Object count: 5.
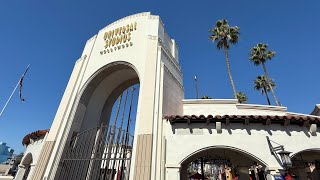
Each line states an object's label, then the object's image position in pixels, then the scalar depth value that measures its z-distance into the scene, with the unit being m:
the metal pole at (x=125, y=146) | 10.63
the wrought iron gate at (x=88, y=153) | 11.04
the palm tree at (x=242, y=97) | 36.97
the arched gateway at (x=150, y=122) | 9.20
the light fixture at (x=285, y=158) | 8.24
